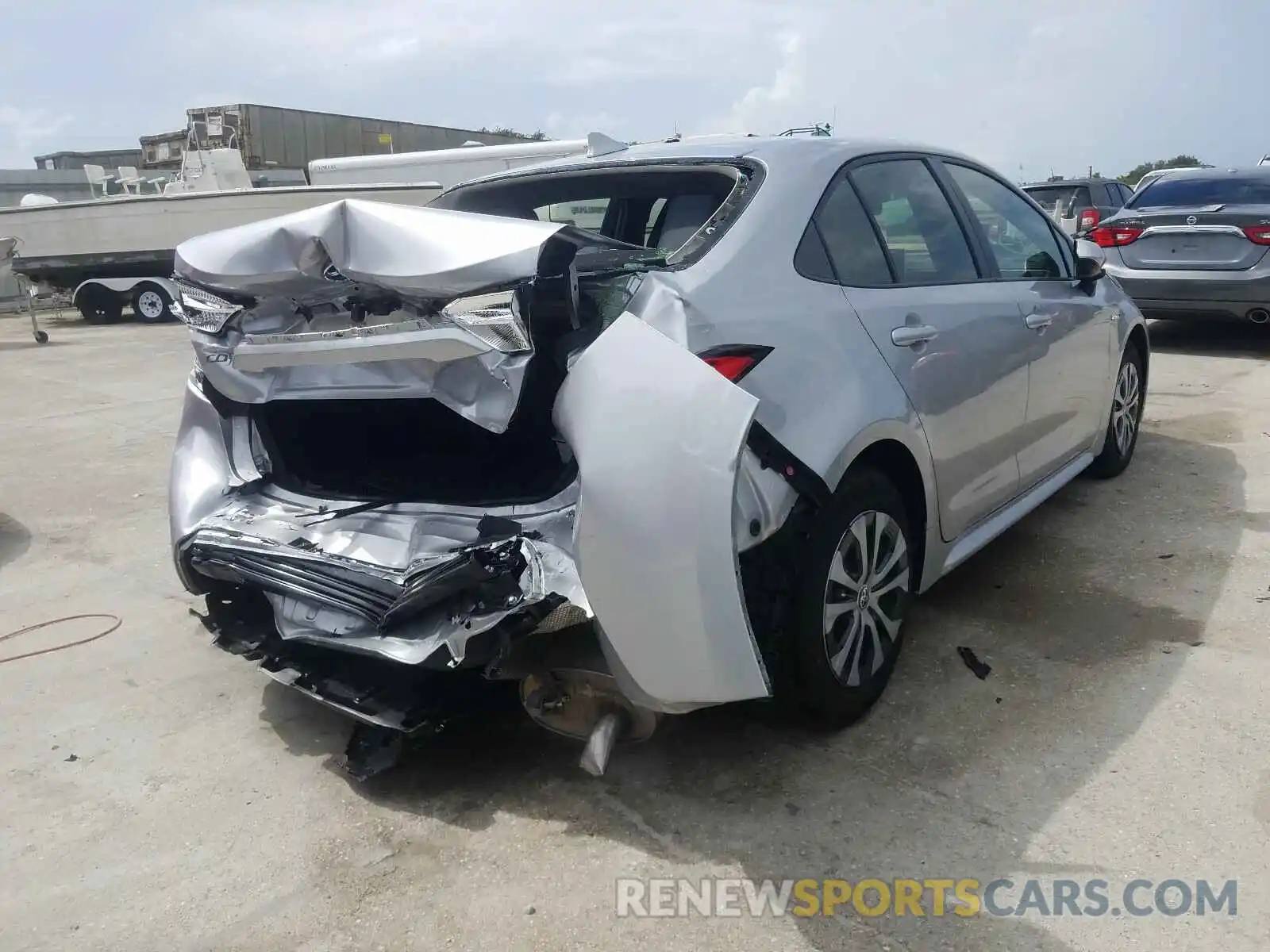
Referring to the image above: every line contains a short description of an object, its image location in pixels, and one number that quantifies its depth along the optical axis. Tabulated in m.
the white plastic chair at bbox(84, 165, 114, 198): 18.02
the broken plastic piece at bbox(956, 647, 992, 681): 3.34
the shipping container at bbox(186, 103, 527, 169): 21.39
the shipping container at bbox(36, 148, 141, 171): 28.30
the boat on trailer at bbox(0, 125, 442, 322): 16.05
